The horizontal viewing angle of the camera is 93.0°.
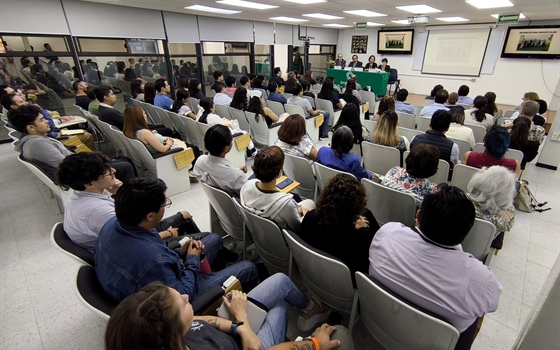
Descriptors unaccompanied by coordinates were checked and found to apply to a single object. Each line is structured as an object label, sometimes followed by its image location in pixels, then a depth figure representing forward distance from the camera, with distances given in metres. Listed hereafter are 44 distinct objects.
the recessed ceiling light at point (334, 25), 9.55
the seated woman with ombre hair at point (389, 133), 2.81
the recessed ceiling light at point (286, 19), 7.79
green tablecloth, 7.87
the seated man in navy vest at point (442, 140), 2.57
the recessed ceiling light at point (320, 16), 6.94
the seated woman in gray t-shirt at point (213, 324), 0.66
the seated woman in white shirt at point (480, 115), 3.82
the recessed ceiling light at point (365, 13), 6.35
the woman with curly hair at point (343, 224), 1.35
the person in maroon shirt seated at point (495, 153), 2.23
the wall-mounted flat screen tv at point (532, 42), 7.23
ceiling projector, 6.94
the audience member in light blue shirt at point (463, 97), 4.85
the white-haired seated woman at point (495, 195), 1.61
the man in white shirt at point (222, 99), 4.83
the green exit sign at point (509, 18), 6.20
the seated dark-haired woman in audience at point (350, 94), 5.50
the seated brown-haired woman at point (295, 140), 2.70
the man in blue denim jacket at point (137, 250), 1.12
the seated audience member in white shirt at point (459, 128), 3.24
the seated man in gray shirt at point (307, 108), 4.70
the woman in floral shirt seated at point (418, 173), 1.81
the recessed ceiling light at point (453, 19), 7.50
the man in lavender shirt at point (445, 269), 1.06
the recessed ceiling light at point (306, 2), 5.14
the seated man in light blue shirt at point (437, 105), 4.00
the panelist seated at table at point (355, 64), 9.55
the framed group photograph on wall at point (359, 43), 11.43
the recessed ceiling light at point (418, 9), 5.69
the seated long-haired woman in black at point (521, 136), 3.09
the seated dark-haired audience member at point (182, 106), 4.12
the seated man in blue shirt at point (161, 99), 4.46
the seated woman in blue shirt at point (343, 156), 2.28
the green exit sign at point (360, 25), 8.80
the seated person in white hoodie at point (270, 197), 1.64
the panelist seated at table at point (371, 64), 9.14
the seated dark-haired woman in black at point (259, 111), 4.05
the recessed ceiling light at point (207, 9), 5.68
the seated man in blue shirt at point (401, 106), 4.63
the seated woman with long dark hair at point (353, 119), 3.21
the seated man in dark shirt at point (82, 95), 4.26
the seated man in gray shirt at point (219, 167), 2.05
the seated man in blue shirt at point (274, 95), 4.97
